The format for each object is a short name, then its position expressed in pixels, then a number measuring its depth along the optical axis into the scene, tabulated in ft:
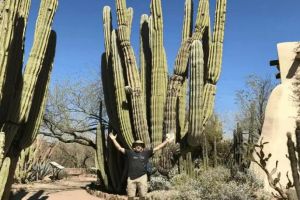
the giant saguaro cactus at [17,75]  21.40
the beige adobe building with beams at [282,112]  39.40
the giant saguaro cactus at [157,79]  32.37
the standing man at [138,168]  29.55
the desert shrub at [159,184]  31.40
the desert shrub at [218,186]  25.88
